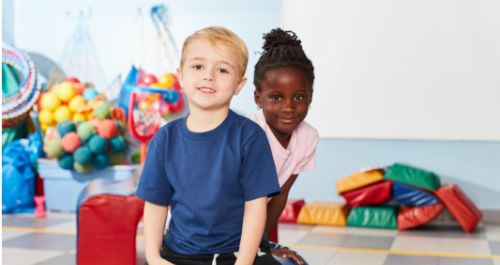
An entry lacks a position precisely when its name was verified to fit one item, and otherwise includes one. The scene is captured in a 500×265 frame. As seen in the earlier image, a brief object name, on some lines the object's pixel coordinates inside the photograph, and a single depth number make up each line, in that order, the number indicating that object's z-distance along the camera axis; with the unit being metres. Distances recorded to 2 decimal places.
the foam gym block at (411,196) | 4.52
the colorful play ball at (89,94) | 5.35
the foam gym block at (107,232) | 3.24
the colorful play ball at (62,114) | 5.29
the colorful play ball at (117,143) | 5.25
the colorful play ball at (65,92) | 5.30
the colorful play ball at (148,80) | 5.23
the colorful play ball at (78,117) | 5.27
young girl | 1.99
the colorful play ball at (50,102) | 5.32
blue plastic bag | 5.32
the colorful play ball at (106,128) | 5.11
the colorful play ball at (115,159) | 5.52
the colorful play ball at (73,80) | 5.43
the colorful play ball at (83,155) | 5.07
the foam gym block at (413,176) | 4.48
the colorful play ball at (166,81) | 5.16
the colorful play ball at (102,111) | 5.18
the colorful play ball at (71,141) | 5.05
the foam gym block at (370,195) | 4.60
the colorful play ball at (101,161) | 5.16
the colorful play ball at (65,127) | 5.11
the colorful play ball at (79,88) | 5.37
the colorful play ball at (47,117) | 5.34
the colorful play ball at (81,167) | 5.16
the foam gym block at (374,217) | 4.64
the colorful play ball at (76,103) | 5.27
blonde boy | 1.61
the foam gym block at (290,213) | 4.83
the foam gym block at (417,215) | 4.50
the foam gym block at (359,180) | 4.60
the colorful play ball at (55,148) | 5.12
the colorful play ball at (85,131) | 5.06
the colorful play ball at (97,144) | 5.07
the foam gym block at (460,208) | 4.43
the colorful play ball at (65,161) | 5.17
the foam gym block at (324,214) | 4.75
